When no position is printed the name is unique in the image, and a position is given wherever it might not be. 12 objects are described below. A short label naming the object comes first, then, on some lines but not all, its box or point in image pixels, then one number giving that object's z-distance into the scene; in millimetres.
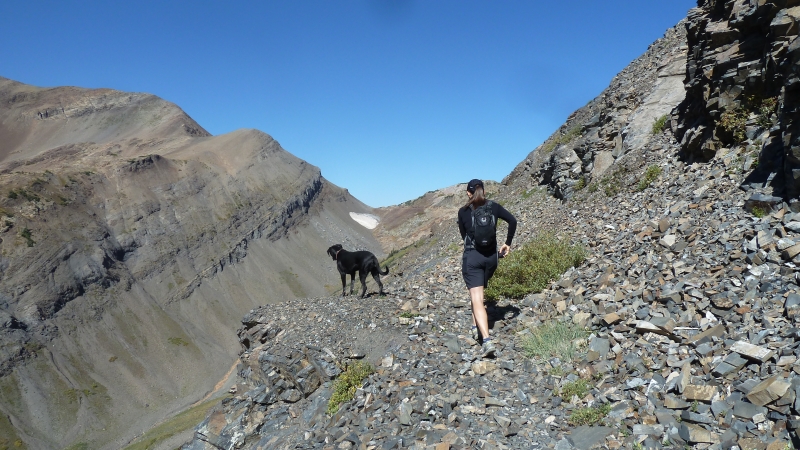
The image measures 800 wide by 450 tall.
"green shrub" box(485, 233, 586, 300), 9930
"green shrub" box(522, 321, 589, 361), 6996
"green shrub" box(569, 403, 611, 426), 5387
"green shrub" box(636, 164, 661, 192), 12289
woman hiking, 7734
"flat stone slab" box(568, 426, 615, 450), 5074
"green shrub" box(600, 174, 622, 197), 13766
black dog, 15547
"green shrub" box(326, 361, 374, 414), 7793
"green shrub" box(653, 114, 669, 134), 15070
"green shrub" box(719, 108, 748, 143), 10124
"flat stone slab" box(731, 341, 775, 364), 4898
